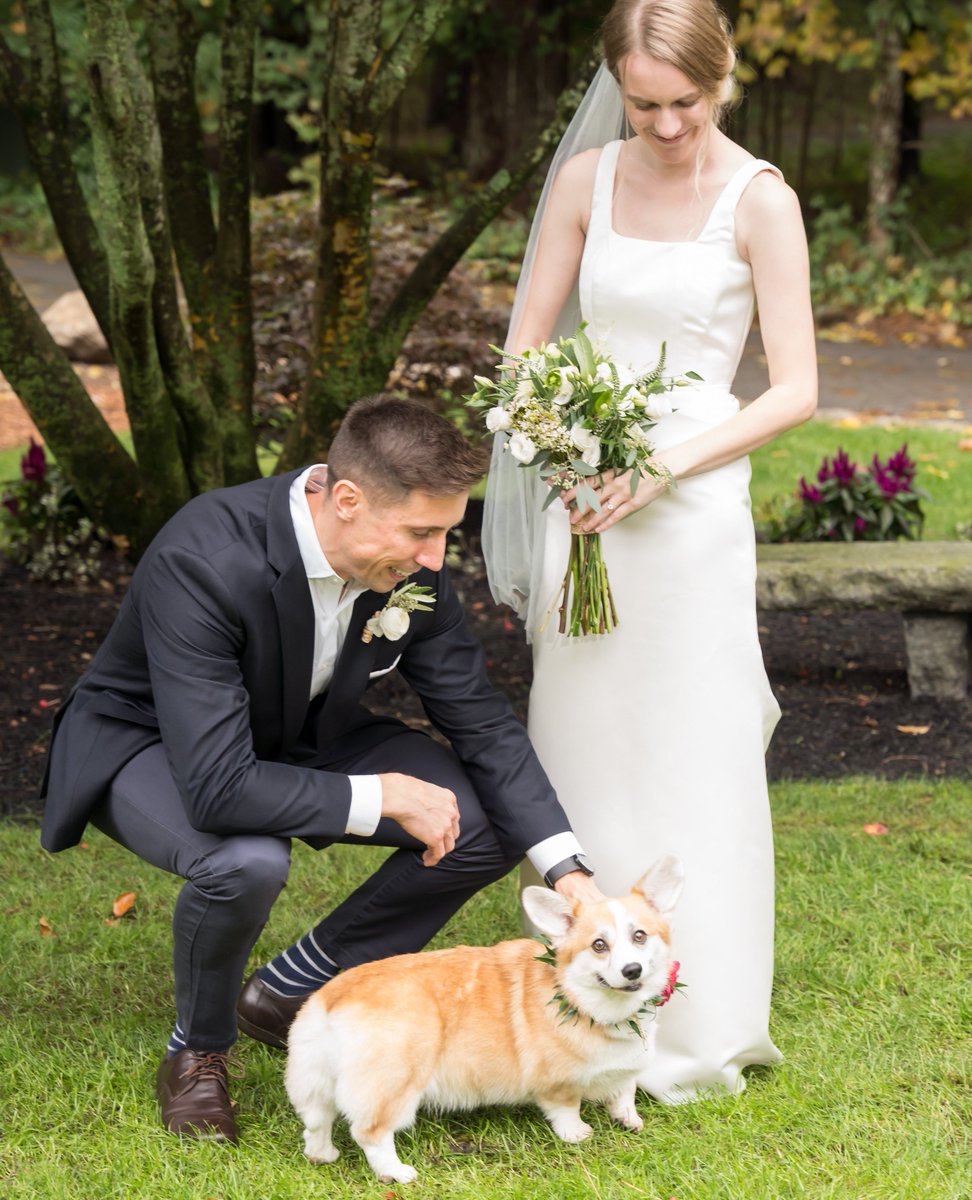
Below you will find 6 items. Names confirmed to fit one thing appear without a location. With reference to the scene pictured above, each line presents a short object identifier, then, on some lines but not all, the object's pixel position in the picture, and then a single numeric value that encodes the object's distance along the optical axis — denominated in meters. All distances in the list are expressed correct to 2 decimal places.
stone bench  6.02
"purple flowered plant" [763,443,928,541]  7.20
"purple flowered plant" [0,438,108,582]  7.98
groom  3.17
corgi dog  3.06
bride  3.48
